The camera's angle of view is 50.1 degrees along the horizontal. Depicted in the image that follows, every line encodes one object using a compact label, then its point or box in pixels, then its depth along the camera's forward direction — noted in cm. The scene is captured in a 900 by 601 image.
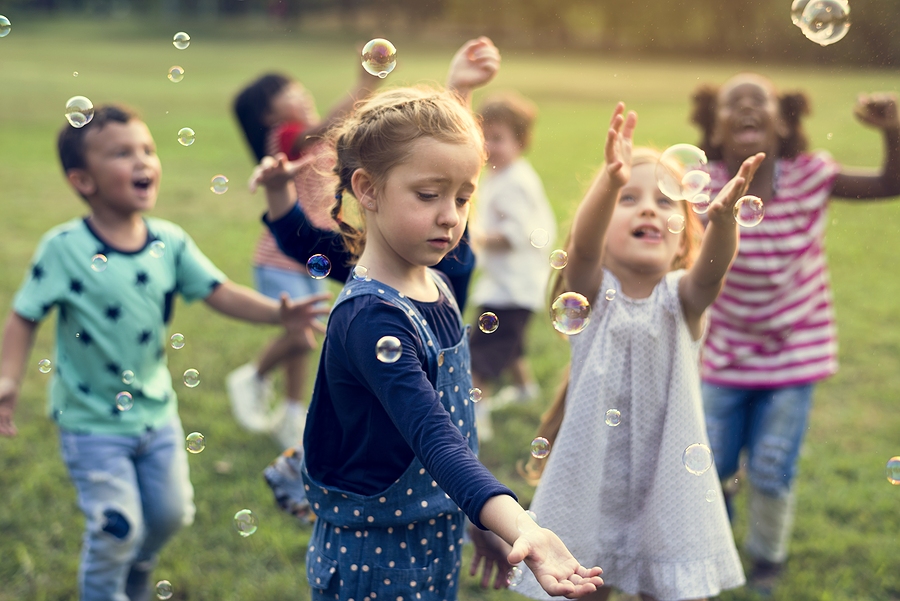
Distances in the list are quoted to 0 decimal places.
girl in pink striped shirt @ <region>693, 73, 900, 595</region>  339
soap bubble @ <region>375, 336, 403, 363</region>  189
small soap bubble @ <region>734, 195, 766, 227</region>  248
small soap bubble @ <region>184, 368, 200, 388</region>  278
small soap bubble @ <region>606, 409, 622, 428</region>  243
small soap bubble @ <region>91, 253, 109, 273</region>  288
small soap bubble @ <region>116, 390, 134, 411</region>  290
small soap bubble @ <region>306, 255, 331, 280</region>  240
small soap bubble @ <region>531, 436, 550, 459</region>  241
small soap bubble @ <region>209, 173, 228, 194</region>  292
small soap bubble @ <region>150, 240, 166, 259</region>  305
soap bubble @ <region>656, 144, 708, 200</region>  245
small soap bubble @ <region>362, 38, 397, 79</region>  268
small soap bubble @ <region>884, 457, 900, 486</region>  276
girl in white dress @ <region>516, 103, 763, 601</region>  241
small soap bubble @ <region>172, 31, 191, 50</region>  306
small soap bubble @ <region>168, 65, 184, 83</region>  312
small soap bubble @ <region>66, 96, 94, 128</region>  286
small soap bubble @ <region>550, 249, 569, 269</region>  252
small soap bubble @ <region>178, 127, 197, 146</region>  296
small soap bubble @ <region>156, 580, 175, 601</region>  265
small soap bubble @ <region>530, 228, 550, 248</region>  295
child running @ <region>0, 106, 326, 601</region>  288
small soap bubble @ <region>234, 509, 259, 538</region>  251
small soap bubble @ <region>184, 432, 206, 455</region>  261
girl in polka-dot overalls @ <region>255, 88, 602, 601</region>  198
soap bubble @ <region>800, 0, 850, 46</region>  284
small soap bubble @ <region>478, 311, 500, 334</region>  249
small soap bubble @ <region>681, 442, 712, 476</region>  238
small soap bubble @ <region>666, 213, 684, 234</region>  245
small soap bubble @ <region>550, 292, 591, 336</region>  240
